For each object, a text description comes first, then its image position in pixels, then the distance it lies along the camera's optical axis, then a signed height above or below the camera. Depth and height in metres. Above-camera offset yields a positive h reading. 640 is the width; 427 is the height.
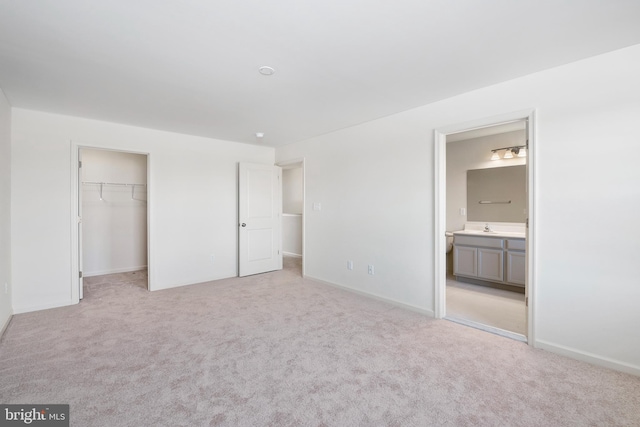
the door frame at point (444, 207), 2.62 +0.06
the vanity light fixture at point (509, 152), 4.58 +0.96
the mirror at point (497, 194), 4.62 +0.30
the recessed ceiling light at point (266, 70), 2.45 +1.19
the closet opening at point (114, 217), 5.30 -0.10
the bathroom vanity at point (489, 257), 4.19 -0.66
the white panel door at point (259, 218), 5.23 -0.11
